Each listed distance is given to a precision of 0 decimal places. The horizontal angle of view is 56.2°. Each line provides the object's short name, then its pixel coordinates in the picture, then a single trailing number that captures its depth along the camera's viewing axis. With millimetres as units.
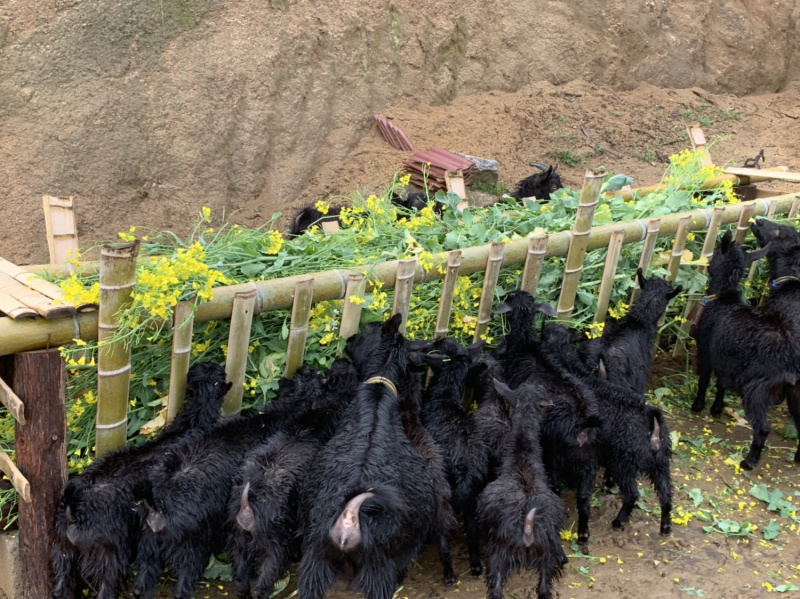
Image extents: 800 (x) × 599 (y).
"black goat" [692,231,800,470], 4773
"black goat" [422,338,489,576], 3834
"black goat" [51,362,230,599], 3246
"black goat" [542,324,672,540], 4039
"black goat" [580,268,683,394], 4832
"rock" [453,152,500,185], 9031
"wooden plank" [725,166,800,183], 7252
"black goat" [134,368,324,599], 3275
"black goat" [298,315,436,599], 3135
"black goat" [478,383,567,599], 3359
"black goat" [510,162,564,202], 7664
